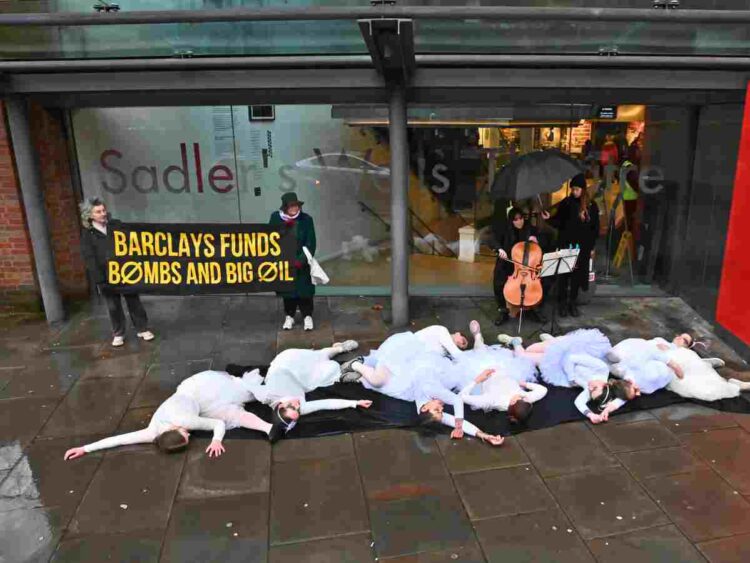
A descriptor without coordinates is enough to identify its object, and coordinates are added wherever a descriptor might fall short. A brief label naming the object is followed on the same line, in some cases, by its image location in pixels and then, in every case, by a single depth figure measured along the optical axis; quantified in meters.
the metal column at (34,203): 7.57
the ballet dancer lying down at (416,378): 5.41
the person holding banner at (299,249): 7.67
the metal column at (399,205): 7.46
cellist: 7.80
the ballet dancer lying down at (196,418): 5.16
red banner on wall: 6.93
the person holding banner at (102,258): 7.19
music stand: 7.55
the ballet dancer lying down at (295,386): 5.45
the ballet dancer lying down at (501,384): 5.58
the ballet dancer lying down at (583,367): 5.71
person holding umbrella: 8.09
